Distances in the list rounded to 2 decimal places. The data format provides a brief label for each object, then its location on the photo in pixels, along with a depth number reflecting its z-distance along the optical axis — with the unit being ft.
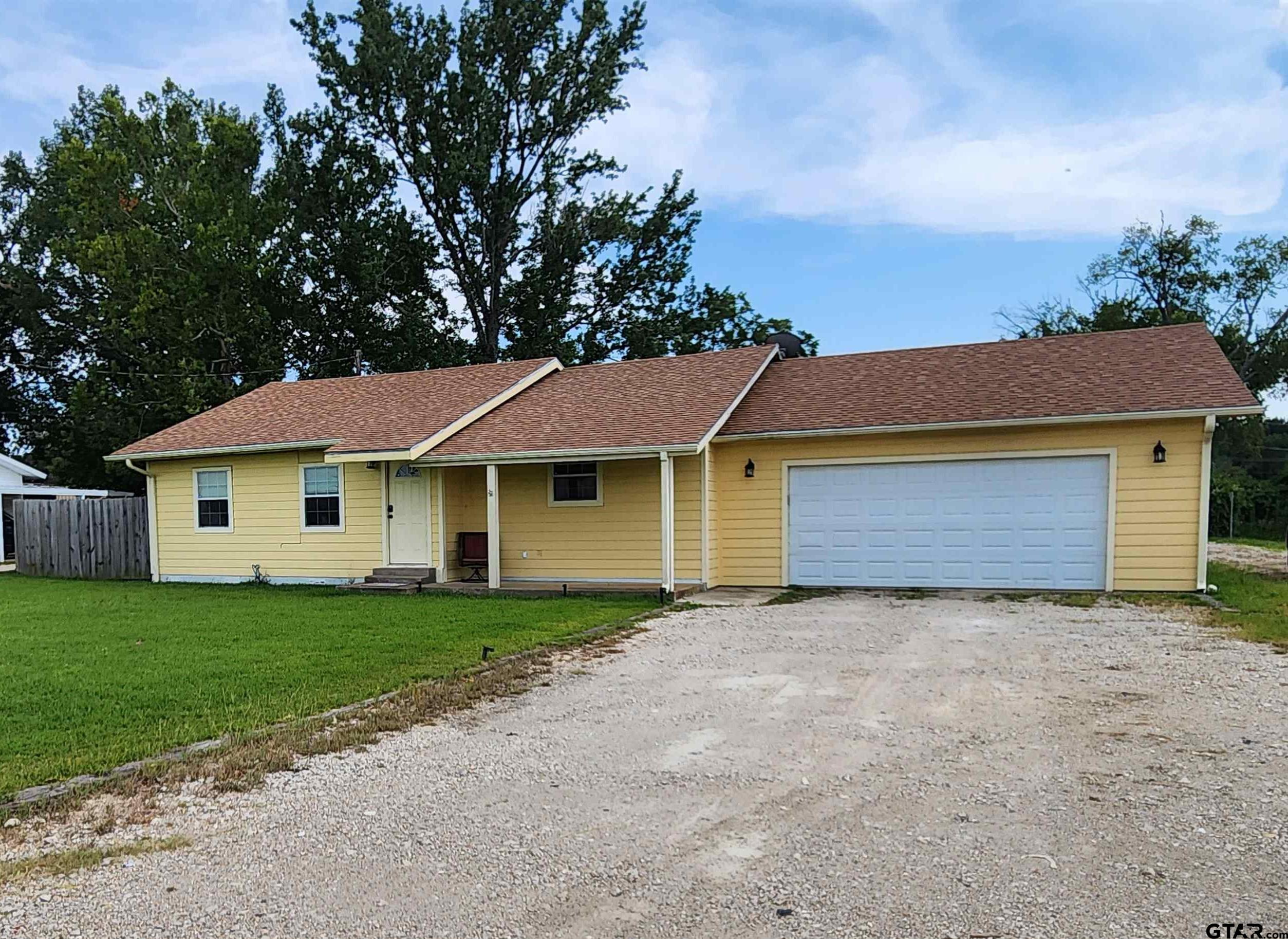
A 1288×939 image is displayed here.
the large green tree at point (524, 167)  90.43
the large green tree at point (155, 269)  82.53
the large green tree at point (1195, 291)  98.27
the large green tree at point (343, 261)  90.68
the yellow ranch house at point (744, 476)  37.19
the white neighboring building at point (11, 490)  71.51
